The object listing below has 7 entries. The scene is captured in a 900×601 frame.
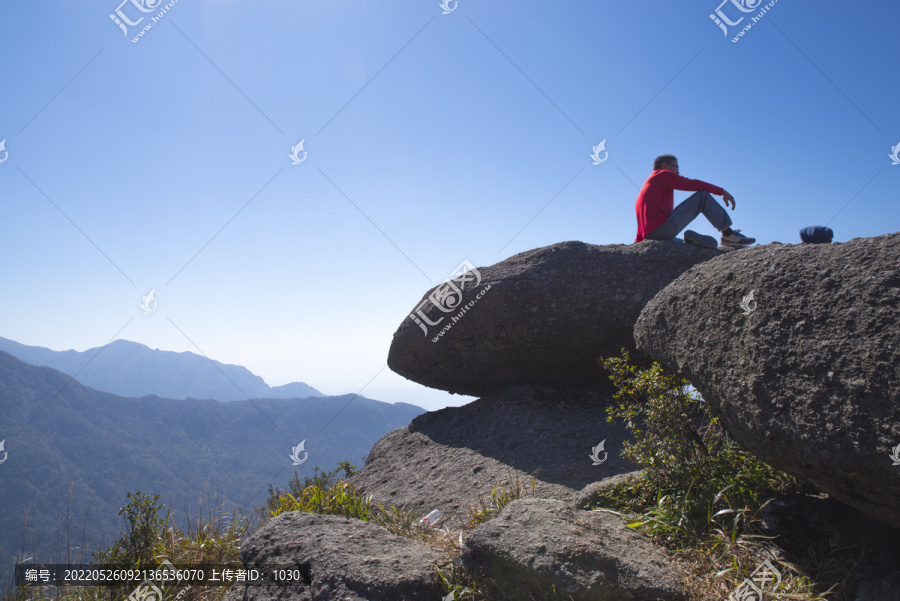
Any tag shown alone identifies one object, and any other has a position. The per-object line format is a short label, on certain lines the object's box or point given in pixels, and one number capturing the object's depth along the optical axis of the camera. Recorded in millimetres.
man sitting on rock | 8125
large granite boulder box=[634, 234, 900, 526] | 2885
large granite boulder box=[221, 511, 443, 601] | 4090
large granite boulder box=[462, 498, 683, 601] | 3492
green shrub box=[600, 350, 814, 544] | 4062
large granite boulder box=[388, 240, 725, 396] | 7762
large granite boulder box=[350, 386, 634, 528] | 6316
